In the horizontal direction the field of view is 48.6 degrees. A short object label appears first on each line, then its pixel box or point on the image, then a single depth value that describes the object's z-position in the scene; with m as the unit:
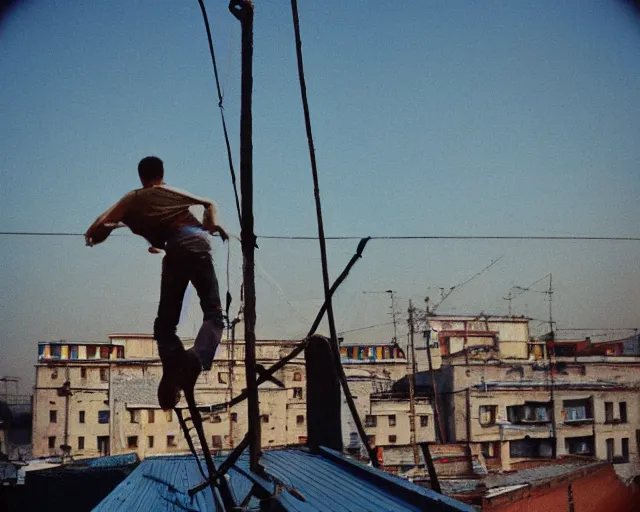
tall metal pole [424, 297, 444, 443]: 24.84
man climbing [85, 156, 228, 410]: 4.52
